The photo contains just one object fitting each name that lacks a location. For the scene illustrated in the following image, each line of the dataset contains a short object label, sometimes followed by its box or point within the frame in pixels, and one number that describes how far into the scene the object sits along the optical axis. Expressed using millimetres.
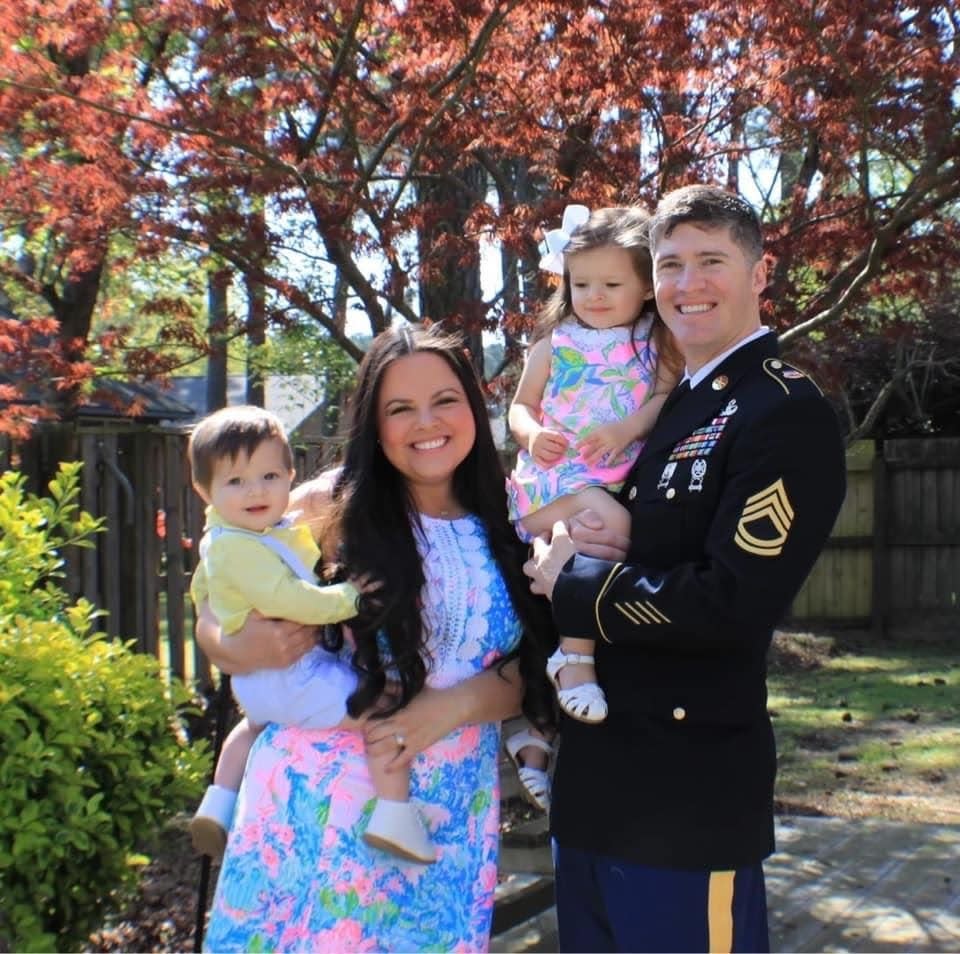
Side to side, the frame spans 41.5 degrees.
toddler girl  2623
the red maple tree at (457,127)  5582
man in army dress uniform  2072
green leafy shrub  3203
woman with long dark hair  2338
